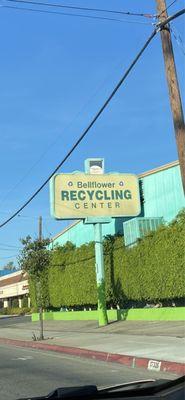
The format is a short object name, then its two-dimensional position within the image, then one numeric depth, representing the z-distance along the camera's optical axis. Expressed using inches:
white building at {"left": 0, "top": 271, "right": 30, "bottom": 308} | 2731.3
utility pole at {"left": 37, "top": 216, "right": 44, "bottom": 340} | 848.6
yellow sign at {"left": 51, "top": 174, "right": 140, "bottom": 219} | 1059.9
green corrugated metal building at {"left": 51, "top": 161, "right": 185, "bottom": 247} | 997.8
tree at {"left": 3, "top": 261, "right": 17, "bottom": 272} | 6272.6
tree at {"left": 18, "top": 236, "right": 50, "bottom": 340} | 891.4
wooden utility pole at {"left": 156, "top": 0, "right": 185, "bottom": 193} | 535.8
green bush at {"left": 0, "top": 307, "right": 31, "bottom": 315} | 2371.4
